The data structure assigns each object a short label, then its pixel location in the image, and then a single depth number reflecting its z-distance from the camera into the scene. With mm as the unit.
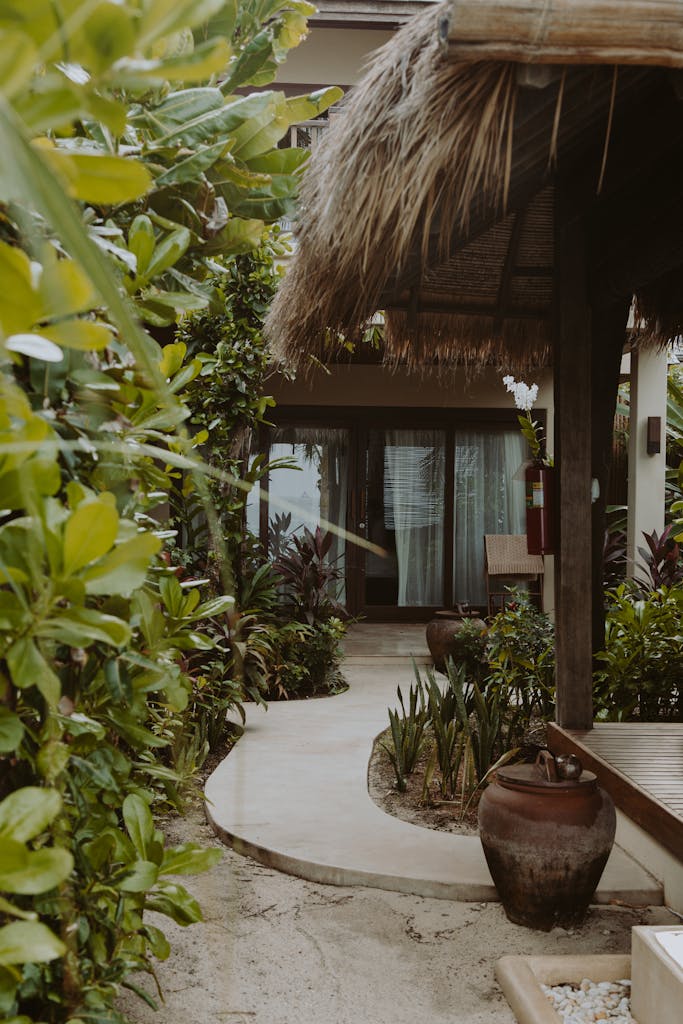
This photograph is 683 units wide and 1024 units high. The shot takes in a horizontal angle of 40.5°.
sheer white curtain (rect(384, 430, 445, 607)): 10195
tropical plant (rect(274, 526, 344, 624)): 7082
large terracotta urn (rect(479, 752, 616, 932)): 2869
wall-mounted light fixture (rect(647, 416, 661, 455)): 8195
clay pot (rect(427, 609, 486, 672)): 6863
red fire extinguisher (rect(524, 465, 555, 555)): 4020
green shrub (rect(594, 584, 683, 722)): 4504
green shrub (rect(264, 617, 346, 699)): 6465
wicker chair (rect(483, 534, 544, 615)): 8805
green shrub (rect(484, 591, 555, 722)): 4863
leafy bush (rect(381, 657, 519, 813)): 4117
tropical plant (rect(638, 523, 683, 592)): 6996
